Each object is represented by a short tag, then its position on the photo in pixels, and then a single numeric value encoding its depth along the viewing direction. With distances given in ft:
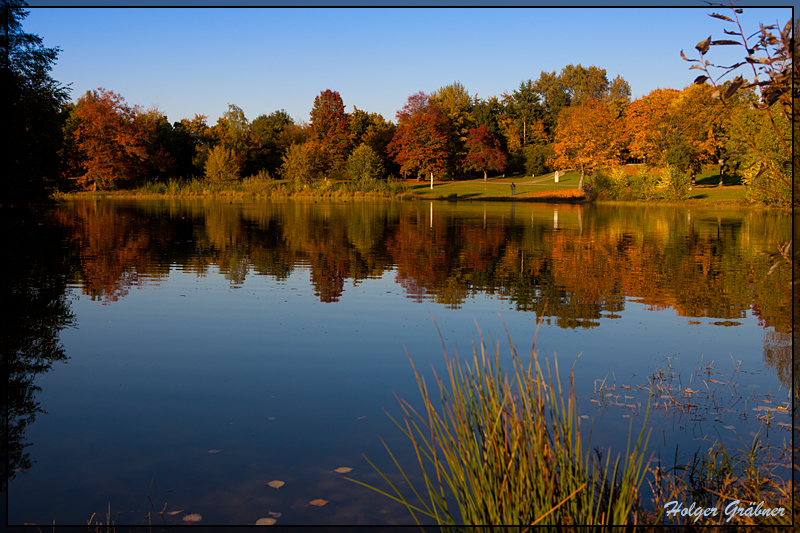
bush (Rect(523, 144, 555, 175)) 210.61
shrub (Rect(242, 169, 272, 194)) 175.11
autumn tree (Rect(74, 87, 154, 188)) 189.16
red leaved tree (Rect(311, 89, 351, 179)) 201.67
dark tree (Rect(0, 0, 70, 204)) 76.28
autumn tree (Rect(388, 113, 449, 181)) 205.26
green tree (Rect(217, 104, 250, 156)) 207.41
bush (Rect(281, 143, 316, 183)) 185.57
